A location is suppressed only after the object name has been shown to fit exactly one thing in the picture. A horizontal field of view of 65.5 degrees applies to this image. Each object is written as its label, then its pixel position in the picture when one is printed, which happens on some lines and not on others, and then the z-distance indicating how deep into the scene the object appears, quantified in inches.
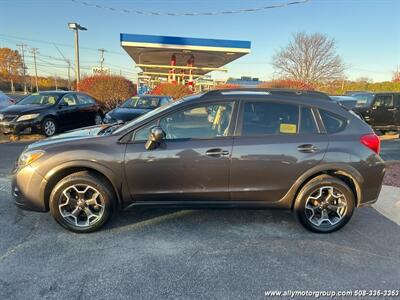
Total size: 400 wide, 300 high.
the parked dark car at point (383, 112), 485.4
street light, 844.0
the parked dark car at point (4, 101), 458.3
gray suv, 137.7
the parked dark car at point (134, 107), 374.7
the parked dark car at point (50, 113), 361.4
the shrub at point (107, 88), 665.0
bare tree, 1255.5
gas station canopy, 901.2
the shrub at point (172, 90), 840.6
